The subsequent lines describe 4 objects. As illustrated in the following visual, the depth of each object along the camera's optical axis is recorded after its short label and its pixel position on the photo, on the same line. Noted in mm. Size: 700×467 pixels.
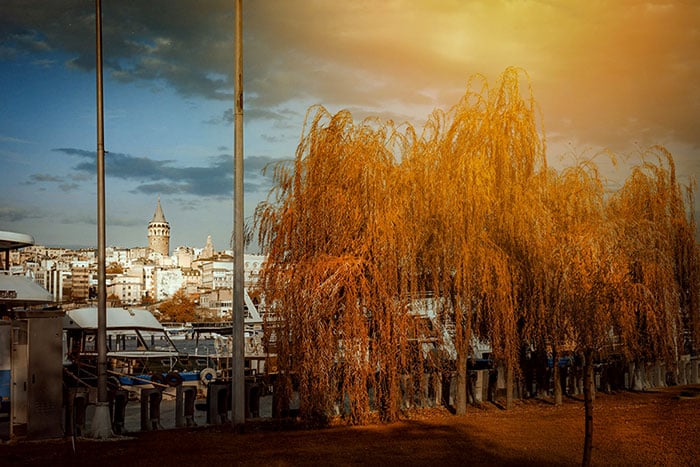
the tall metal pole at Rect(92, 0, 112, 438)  16266
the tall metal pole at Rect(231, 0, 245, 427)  16641
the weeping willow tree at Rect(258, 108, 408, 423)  17906
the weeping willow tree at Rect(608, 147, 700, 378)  22156
